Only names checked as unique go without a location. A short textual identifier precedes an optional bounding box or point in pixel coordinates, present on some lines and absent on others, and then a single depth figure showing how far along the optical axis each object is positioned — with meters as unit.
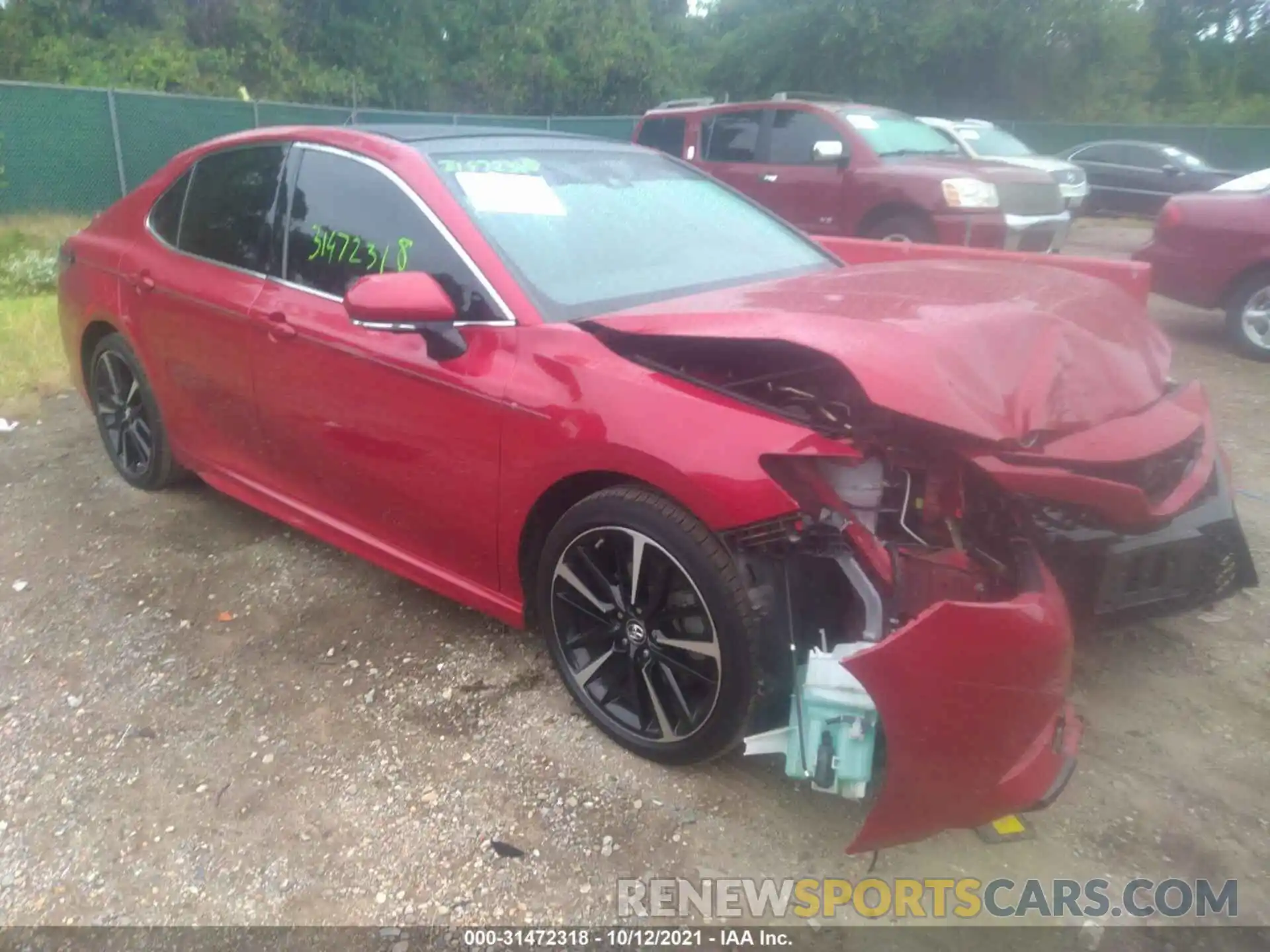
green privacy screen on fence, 11.29
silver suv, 11.58
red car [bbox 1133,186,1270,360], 7.00
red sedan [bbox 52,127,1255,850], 2.20
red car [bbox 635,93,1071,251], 8.23
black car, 16.09
